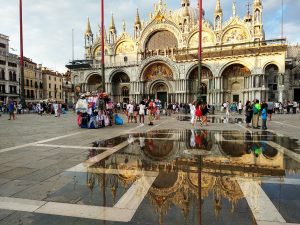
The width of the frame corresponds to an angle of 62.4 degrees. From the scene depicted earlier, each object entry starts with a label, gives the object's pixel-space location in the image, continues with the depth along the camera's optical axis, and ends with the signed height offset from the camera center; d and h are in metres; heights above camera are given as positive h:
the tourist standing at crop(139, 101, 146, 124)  17.97 -0.04
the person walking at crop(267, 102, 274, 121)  20.08 -0.06
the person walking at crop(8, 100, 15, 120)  22.37 +0.14
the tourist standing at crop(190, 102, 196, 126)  16.08 -0.34
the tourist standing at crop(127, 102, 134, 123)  18.92 -0.19
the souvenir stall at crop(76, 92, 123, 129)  14.33 -0.12
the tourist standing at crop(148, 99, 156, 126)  16.52 -0.18
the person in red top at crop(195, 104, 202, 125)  15.90 -0.30
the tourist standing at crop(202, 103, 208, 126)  16.20 -0.34
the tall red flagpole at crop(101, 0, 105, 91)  16.52 +6.36
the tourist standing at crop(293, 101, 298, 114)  31.75 -0.19
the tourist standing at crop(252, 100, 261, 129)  14.29 -0.38
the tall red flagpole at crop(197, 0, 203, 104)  18.07 +2.44
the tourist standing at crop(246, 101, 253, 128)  15.60 -0.41
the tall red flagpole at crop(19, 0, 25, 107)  25.60 +7.16
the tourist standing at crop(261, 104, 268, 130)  13.47 -0.47
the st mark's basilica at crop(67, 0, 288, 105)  36.28 +7.65
